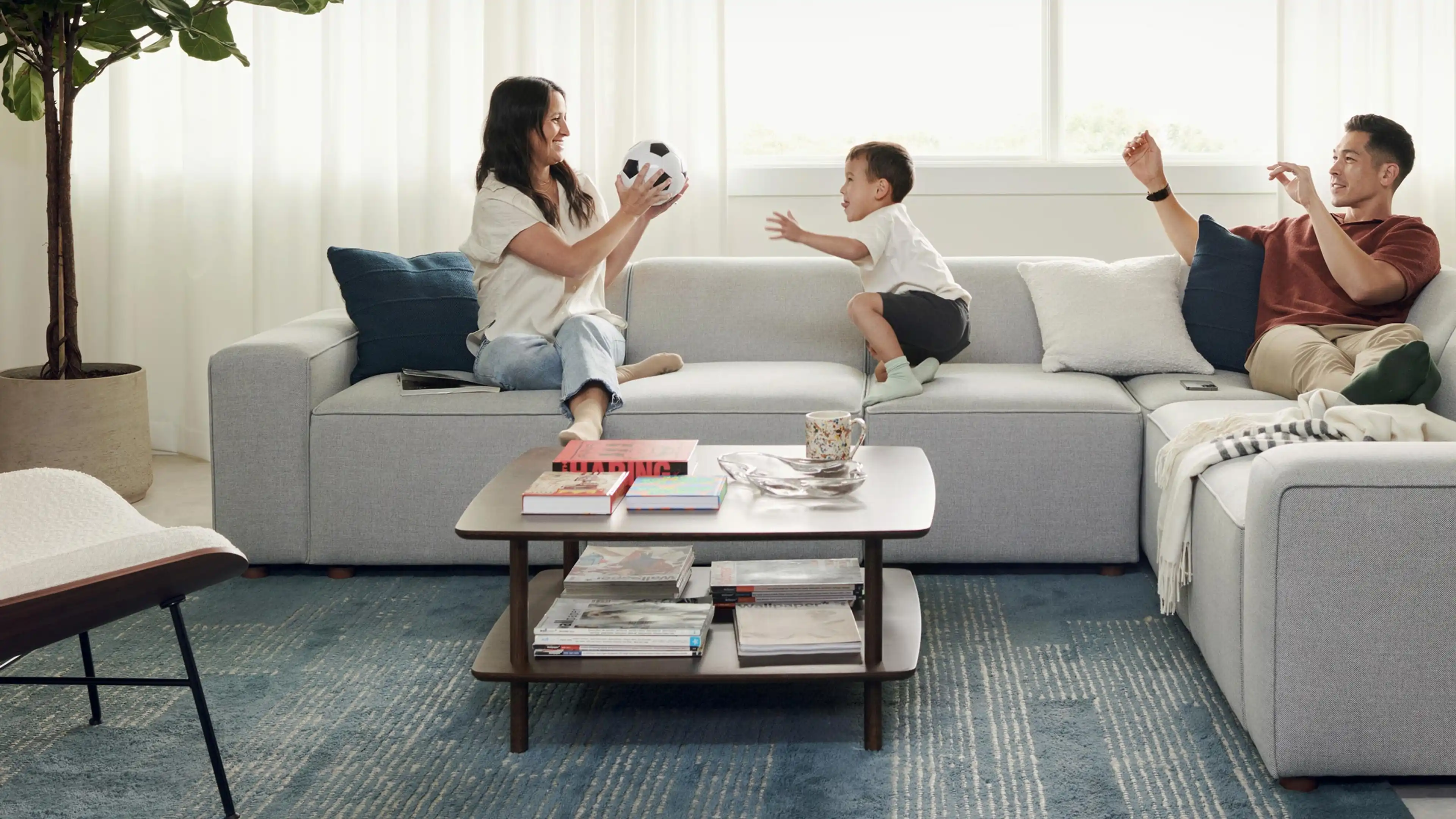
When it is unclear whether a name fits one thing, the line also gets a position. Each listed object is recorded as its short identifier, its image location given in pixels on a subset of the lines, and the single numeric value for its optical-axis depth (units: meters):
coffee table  1.96
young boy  3.25
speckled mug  2.28
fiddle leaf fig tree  3.44
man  2.95
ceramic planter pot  3.57
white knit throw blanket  2.32
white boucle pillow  3.28
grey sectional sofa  2.92
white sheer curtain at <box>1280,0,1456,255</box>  4.02
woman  3.20
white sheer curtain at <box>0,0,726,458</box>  4.21
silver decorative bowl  2.17
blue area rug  1.88
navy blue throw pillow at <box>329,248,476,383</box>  3.29
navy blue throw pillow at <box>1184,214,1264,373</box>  3.32
